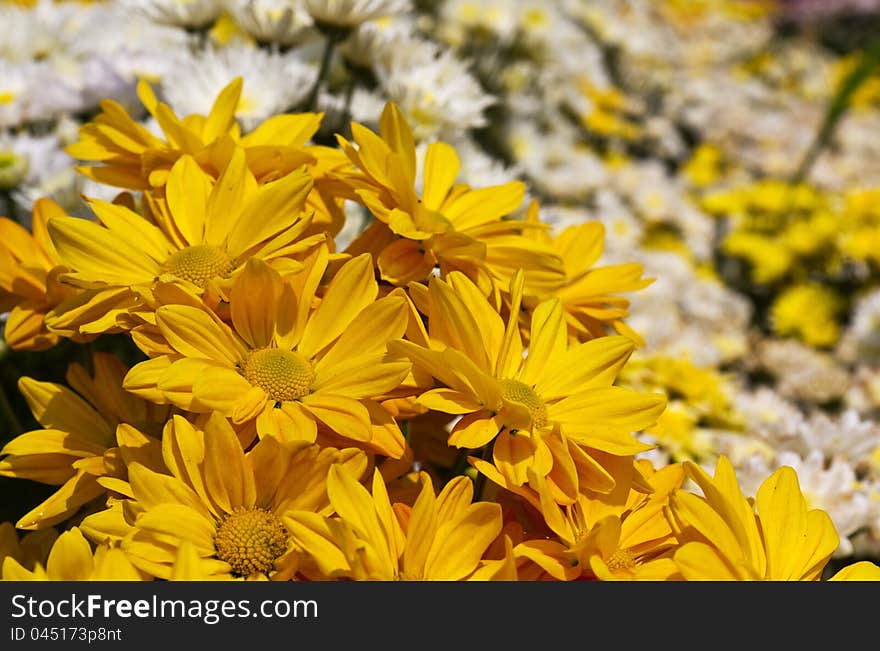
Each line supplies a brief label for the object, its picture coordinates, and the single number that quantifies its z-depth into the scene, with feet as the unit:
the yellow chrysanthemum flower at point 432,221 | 1.32
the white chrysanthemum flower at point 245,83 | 1.75
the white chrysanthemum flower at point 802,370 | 2.32
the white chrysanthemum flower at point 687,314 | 2.21
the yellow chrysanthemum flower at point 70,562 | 1.13
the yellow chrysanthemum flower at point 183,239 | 1.25
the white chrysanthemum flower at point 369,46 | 1.89
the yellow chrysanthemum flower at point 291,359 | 1.19
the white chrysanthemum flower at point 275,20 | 1.85
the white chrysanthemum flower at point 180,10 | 1.88
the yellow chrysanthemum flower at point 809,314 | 2.65
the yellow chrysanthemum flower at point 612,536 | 1.18
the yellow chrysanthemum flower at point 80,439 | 1.23
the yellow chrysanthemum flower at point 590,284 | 1.42
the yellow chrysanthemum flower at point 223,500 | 1.16
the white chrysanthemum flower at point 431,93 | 1.82
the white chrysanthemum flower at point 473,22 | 2.98
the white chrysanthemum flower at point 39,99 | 2.02
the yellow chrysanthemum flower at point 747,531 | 1.18
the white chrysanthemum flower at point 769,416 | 1.67
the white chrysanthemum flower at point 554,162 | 3.11
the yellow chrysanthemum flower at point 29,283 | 1.36
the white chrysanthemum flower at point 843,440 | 1.63
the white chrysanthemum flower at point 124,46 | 2.05
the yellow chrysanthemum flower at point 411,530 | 1.15
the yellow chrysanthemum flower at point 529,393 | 1.21
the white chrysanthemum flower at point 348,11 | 1.72
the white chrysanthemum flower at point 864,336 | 2.49
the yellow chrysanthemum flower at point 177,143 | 1.38
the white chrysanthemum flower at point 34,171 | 1.78
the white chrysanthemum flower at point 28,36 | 2.29
